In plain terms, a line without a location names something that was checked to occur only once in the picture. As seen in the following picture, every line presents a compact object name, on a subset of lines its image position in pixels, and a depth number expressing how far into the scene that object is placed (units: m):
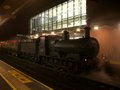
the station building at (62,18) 17.81
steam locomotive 7.44
